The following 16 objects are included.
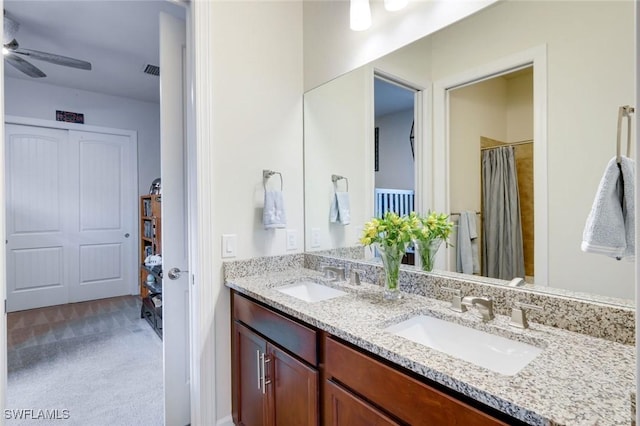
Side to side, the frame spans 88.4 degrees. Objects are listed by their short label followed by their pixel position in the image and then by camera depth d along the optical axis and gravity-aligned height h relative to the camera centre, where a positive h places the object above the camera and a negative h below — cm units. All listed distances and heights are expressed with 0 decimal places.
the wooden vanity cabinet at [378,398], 77 -51
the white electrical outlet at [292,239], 204 -18
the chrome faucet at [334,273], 177 -34
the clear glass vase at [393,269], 140 -25
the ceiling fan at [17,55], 265 +130
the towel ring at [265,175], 191 +20
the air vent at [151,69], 353 +156
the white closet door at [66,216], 391 -5
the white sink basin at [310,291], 171 -43
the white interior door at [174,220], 178 -5
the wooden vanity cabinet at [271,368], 121 -67
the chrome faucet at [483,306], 113 -34
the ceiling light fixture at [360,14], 162 +97
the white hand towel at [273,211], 185 -1
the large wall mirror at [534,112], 103 +36
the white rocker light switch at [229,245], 176 -18
